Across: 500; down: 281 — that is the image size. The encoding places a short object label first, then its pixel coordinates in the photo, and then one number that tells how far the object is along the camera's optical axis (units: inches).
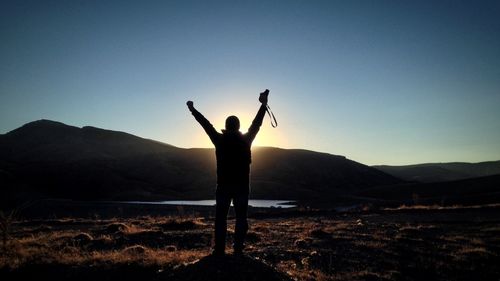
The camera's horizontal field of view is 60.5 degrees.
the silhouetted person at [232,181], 301.6
